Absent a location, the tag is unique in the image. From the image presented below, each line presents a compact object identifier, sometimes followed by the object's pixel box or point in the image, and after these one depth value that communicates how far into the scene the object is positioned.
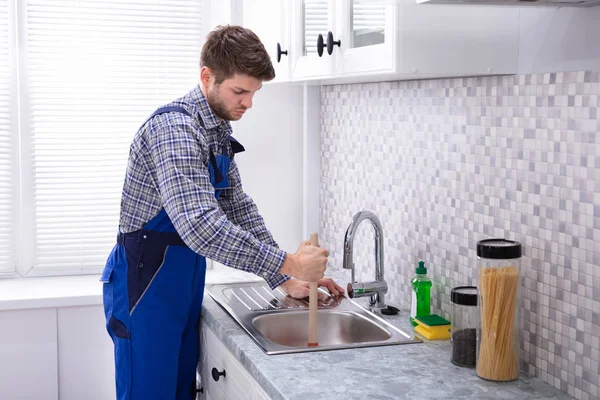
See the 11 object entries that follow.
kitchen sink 2.23
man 1.98
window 3.10
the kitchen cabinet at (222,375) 1.89
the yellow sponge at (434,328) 2.00
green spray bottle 2.10
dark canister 1.78
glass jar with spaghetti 1.64
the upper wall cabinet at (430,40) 1.69
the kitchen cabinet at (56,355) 2.85
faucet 2.26
